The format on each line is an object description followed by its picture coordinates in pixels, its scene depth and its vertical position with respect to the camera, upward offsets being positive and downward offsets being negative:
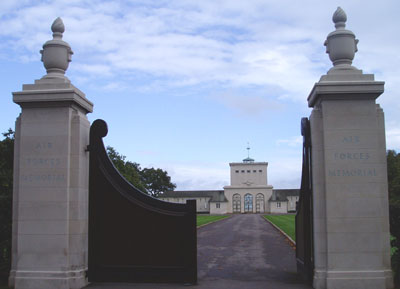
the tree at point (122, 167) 50.12 +2.88
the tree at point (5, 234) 10.45 -0.95
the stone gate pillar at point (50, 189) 9.55 +0.08
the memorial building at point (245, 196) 114.31 -1.10
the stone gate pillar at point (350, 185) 9.02 +0.12
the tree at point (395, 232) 9.44 -0.89
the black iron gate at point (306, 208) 9.77 -0.37
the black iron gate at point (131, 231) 9.96 -0.88
